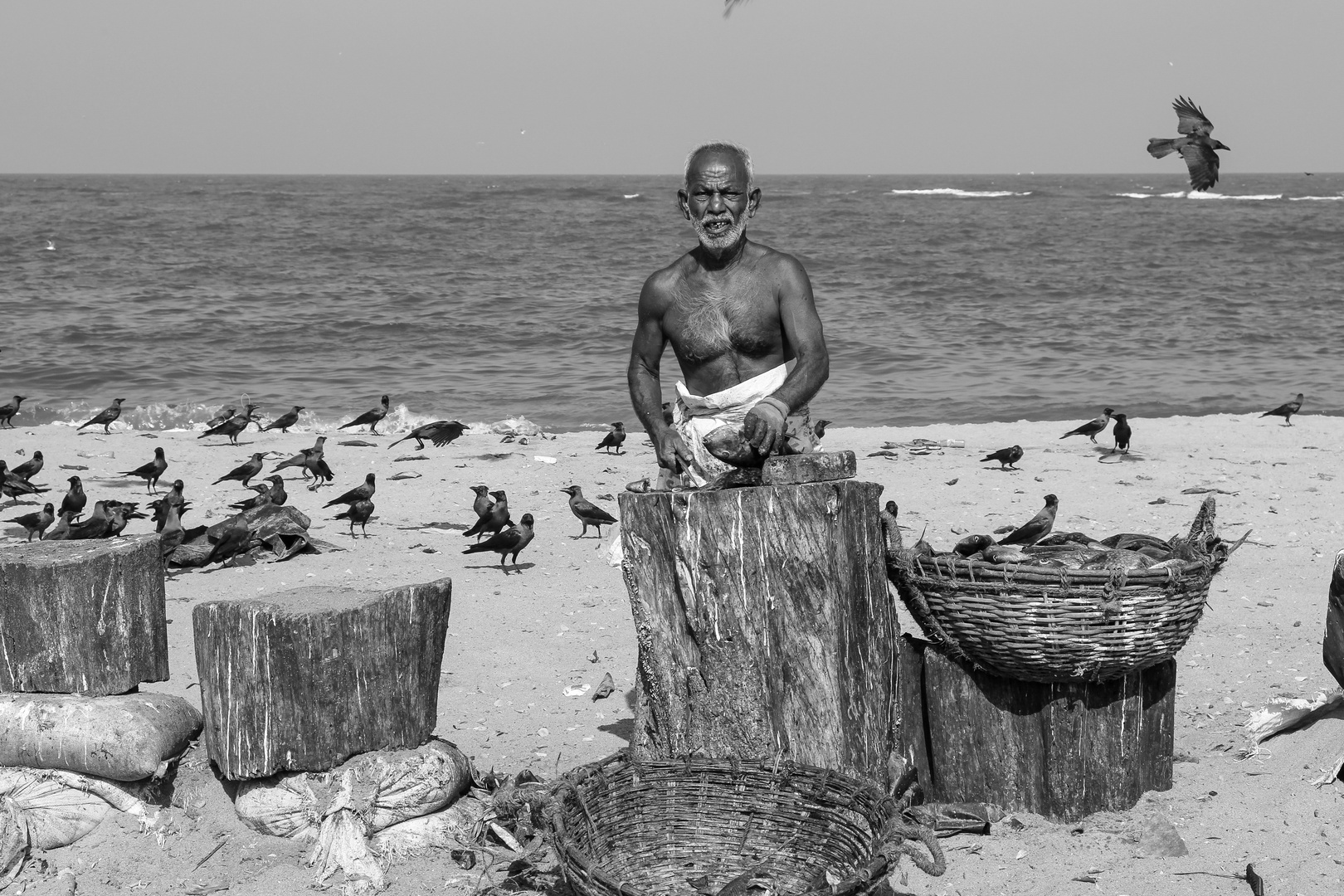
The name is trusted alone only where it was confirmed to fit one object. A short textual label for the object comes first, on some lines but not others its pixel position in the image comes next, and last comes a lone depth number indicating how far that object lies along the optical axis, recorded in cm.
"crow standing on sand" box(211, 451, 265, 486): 1103
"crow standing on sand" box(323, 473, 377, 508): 940
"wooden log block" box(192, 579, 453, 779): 423
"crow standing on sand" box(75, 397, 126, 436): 1430
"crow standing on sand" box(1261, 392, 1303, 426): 1332
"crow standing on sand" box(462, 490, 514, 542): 867
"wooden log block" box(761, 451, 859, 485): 385
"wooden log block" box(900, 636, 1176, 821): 425
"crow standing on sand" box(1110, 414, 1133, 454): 1149
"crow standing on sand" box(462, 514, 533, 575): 819
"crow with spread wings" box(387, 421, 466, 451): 1274
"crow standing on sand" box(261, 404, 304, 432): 1433
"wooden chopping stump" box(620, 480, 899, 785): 385
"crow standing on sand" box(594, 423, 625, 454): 1212
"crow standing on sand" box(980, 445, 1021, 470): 1072
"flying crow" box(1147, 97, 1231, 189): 782
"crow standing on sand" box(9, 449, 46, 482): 1070
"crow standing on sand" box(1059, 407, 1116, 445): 1220
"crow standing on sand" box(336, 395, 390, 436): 1452
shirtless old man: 440
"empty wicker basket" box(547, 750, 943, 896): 388
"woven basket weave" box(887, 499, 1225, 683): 388
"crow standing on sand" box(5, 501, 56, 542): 927
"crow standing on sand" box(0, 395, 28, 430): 1463
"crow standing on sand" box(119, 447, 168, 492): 1102
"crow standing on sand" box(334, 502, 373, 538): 894
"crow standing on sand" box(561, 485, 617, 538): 893
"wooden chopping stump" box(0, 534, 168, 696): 458
